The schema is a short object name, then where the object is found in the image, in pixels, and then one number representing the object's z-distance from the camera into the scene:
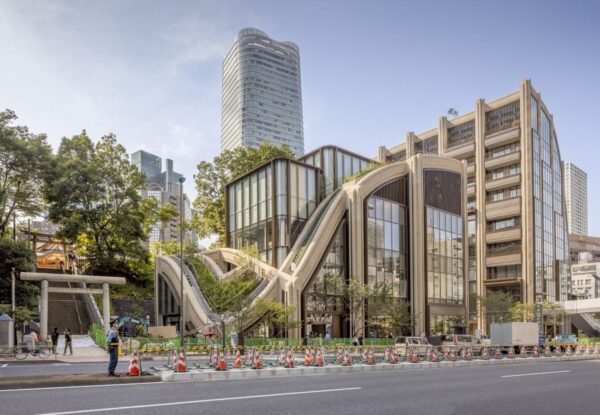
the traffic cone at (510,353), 30.93
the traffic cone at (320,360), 21.46
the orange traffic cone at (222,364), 18.14
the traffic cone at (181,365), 17.27
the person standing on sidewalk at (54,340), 32.47
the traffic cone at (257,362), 19.12
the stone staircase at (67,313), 47.12
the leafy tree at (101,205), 56.94
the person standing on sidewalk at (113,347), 16.06
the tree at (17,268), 41.22
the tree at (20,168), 51.25
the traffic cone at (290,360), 20.01
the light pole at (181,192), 30.80
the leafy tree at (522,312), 67.44
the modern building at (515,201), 77.38
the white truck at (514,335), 37.75
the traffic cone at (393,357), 24.16
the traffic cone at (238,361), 19.61
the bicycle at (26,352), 27.98
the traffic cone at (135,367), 16.16
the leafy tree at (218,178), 66.75
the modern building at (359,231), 45.56
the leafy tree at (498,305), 67.12
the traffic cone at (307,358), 21.36
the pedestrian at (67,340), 30.92
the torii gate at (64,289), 36.28
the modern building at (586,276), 159.38
